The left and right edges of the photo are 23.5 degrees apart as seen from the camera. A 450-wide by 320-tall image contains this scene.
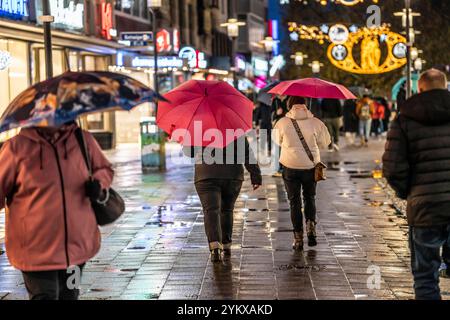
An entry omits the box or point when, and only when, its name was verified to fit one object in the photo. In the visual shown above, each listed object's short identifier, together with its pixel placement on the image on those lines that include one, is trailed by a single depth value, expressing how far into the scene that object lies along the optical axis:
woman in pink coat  6.46
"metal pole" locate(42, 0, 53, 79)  14.71
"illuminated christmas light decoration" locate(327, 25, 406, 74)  36.31
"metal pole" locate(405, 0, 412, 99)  21.73
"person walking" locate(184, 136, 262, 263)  10.86
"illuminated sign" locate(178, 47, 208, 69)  39.28
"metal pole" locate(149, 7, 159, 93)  24.83
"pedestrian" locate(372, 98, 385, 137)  43.47
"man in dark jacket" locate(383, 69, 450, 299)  7.38
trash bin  23.75
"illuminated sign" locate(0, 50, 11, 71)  23.94
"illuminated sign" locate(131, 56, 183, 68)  33.20
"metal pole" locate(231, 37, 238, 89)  36.42
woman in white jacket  11.77
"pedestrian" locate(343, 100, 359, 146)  35.84
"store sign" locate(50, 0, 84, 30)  26.53
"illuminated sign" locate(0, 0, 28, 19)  22.46
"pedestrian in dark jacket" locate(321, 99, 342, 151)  29.83
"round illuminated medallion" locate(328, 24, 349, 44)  34.41
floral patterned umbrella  6.32
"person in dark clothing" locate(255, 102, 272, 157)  25.52
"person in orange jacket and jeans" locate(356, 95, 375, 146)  36.31
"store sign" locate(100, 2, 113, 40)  32.53
